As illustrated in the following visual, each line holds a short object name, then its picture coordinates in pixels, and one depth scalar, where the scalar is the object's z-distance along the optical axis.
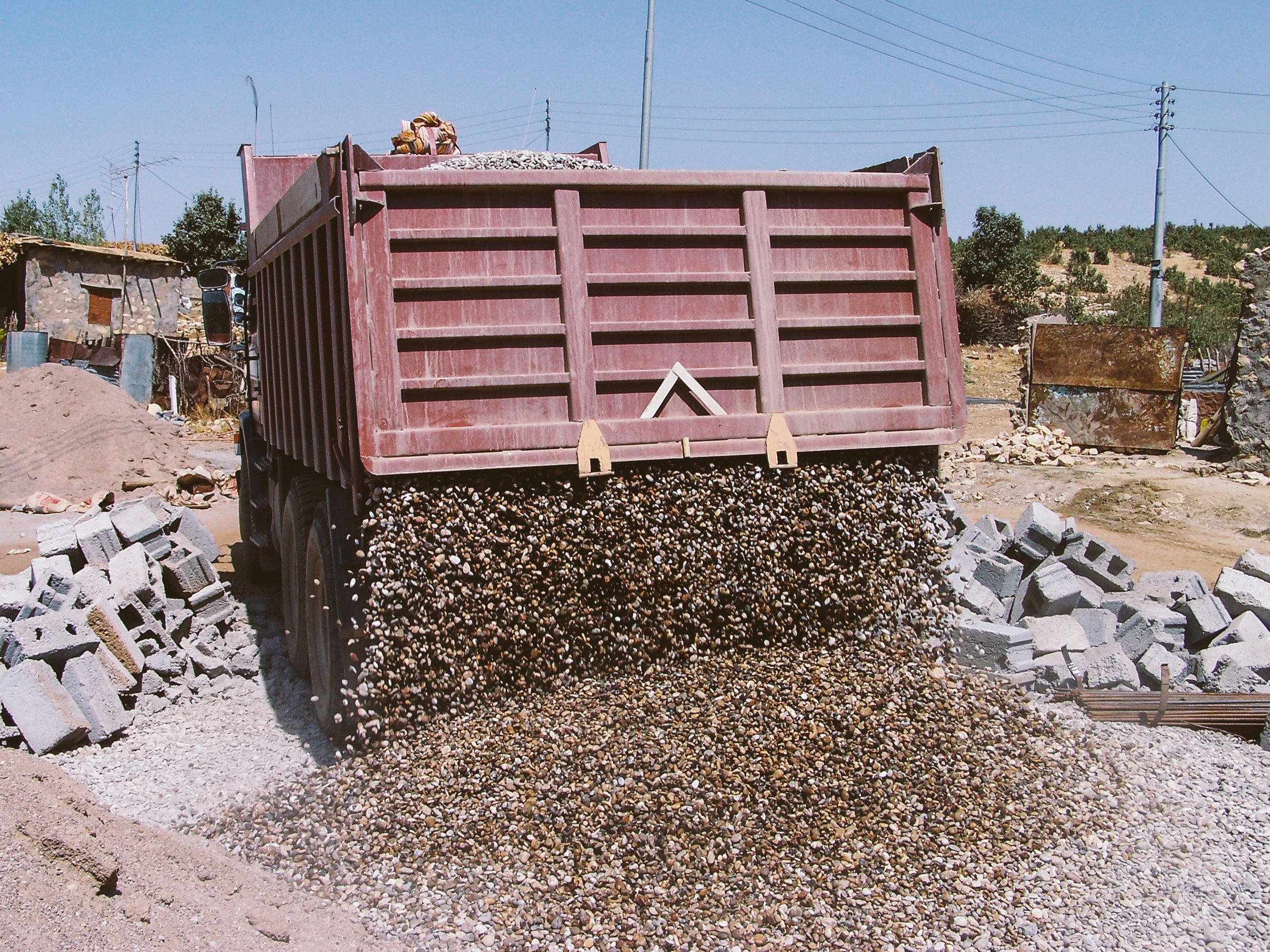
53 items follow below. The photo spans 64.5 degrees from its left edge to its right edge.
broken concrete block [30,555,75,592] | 6.89
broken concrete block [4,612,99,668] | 5.75
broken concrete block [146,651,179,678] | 6.20
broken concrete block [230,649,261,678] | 6.54
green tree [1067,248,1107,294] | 38.53
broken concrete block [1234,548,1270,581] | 7.36
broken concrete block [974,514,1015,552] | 7.28
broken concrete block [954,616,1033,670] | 5.48
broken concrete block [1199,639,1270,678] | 5.97
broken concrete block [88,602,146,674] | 6.07
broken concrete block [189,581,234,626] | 6.98
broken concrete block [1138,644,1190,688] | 5.88
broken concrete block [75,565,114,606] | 6.62
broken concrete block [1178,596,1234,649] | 6.48
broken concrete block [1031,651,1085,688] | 5.61
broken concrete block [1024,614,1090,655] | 5.93
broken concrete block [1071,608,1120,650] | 6.28
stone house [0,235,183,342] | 25.50
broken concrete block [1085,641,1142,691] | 5.71
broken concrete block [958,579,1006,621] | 6.14
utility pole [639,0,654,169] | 16.95
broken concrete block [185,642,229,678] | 6.42
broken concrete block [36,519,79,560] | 7.54
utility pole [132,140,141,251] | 39.44
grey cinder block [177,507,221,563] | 8.25
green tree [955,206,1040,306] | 32.84
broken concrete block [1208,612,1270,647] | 6.27
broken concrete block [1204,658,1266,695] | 5.79
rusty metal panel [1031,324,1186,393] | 15.08
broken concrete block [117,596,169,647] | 6.42
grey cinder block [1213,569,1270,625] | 6.77
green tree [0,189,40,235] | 47.28
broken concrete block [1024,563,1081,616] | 6.54
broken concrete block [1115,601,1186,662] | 6.27
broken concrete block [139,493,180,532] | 8.18
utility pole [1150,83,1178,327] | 23.33
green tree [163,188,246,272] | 30.34
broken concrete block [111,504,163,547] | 7.55
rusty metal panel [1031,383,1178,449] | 15.27
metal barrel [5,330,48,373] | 20.83
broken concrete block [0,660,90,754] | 5.37
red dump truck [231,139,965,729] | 4.61
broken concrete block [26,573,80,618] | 6.59
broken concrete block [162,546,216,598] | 7.11
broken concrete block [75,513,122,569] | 7.42
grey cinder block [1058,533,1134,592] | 7.17
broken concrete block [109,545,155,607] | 6.62
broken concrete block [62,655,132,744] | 5.61
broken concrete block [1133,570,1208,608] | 7.05
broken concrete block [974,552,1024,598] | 6.76
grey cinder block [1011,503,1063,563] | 7.23
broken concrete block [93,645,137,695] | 5.91
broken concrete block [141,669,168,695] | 6.06
